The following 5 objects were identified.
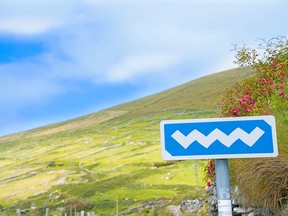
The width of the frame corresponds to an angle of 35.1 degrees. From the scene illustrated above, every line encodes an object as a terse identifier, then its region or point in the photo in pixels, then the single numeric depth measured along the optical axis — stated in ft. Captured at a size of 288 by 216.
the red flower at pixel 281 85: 26.33
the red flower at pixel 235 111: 31.09
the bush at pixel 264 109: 19.88
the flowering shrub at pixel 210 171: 31.76
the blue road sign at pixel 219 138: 9.43
